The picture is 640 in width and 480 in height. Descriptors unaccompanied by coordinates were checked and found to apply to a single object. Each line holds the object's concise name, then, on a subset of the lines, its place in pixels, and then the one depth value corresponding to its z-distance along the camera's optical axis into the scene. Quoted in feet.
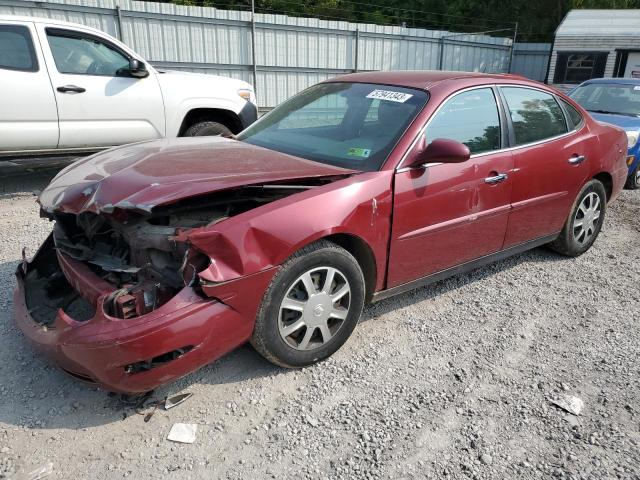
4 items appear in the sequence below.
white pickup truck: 19.12
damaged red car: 8.16
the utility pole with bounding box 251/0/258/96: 41.50
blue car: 23.17
